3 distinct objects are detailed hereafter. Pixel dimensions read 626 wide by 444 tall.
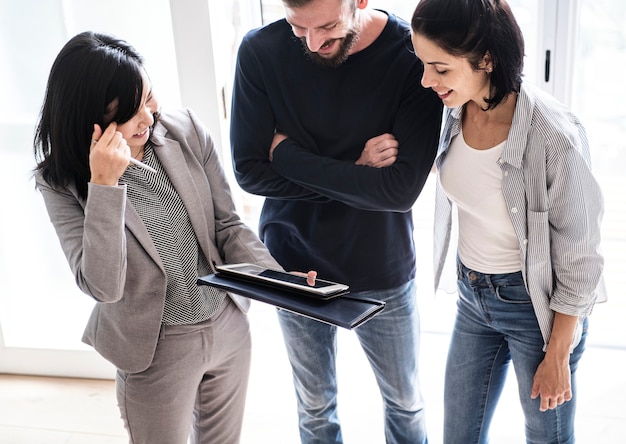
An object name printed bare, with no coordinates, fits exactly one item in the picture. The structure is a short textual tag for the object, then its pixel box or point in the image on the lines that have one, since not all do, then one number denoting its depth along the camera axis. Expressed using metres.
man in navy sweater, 1.55
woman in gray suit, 1.42
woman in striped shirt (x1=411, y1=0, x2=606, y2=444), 1.35
